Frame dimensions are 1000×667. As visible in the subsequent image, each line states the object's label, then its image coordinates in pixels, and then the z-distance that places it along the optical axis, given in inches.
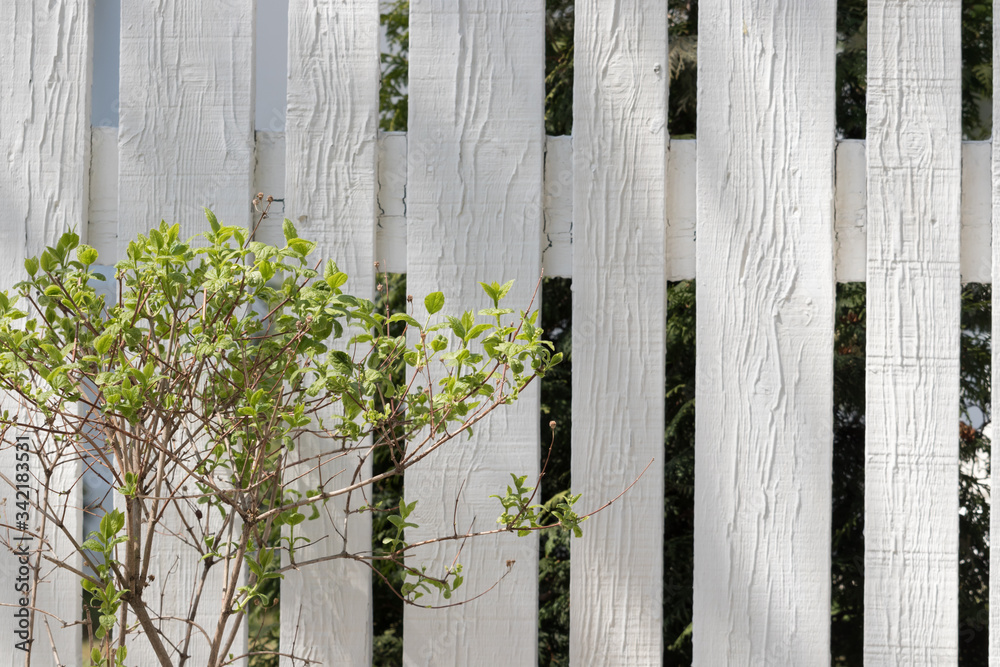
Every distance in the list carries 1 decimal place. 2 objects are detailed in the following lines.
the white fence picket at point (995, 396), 112.2
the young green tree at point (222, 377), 102.8
